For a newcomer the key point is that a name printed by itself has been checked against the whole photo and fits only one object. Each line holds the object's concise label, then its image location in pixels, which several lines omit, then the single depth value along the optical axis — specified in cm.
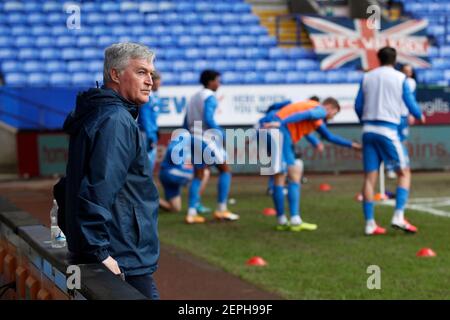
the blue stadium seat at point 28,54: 1980
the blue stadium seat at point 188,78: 1972
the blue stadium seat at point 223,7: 2270
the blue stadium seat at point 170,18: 2189
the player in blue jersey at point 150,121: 1175
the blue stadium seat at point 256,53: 2133
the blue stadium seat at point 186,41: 2131
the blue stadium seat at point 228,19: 2241
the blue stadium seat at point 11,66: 1923
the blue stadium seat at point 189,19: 2208
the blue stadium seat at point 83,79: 1915
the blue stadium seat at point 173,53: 2077
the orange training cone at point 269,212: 1191
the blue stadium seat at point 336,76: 2066
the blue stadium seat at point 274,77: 2034
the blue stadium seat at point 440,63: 2223
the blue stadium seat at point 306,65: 2131
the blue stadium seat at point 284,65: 2114
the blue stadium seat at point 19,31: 2045
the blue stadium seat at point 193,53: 2091
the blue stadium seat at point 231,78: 2003
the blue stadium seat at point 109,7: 2188
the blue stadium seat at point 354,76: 2061
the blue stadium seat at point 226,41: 2159
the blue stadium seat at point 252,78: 2019
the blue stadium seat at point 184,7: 2237
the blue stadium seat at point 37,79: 1903
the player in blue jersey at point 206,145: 1115
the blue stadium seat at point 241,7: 2297
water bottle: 458
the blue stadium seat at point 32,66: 1945
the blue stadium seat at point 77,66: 1972
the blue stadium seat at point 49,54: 1994
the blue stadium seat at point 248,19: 2264
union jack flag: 2167
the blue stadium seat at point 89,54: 2019
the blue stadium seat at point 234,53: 2114
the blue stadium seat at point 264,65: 2088
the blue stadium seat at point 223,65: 2066
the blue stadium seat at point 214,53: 2106
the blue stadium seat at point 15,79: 1884
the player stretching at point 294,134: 1038
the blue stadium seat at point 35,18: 2092
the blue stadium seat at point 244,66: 2077
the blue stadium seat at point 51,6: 2144
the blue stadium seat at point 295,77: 2052
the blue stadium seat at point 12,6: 2106
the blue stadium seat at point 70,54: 2011
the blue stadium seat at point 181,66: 2031
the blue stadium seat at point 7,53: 1962
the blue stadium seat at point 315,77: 2064
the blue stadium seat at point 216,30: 2192
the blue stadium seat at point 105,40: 2077
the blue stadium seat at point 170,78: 1963
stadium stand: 1978
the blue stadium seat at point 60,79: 1922
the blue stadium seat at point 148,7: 2209
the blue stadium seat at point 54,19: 2108
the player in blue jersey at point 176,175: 1230
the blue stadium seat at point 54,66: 1961
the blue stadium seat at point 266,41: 2192
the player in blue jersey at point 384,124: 975
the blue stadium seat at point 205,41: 2144
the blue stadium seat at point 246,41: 2178
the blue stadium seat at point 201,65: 2047
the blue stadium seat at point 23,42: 2012
